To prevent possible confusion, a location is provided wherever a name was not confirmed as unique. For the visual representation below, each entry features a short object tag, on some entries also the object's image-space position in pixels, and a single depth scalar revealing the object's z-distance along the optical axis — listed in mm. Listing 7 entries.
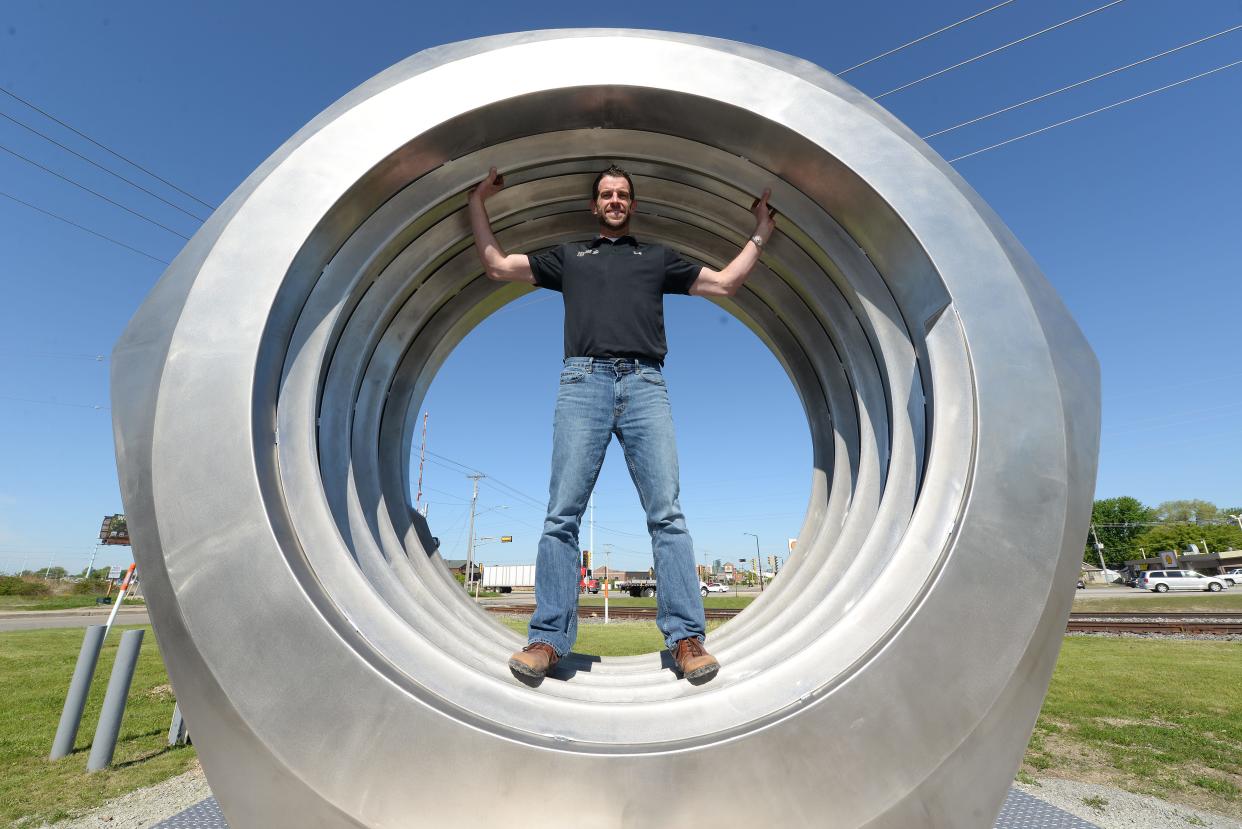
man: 2773
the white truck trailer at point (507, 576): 62500
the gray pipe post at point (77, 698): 5496
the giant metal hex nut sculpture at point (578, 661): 1793
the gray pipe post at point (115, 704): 5148
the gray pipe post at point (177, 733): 5784
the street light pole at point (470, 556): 43062
